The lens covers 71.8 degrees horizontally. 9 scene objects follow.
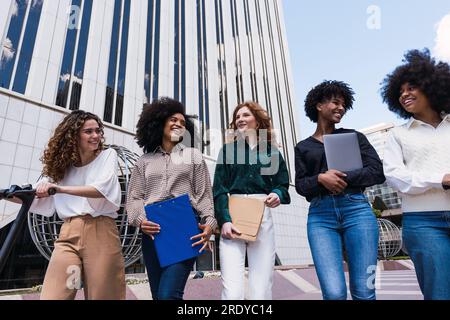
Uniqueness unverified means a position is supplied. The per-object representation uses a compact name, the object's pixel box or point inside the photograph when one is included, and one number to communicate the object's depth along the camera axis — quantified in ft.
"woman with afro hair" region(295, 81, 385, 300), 6.29
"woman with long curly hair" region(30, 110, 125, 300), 6.23
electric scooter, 5.37
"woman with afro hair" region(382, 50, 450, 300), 5.91
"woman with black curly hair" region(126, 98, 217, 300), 6.60
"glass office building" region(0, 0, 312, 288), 34.63
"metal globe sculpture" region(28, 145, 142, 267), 15.12
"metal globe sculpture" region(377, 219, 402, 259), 49.11
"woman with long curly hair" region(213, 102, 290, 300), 6.61
